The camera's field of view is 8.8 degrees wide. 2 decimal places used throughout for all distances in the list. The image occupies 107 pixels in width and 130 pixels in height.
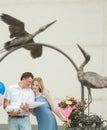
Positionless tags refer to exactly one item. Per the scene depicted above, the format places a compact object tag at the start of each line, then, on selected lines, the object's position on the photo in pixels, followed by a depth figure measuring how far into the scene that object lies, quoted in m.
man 8.06
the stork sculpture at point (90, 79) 8.11
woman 7.97
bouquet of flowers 7.92
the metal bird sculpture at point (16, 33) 8.96
